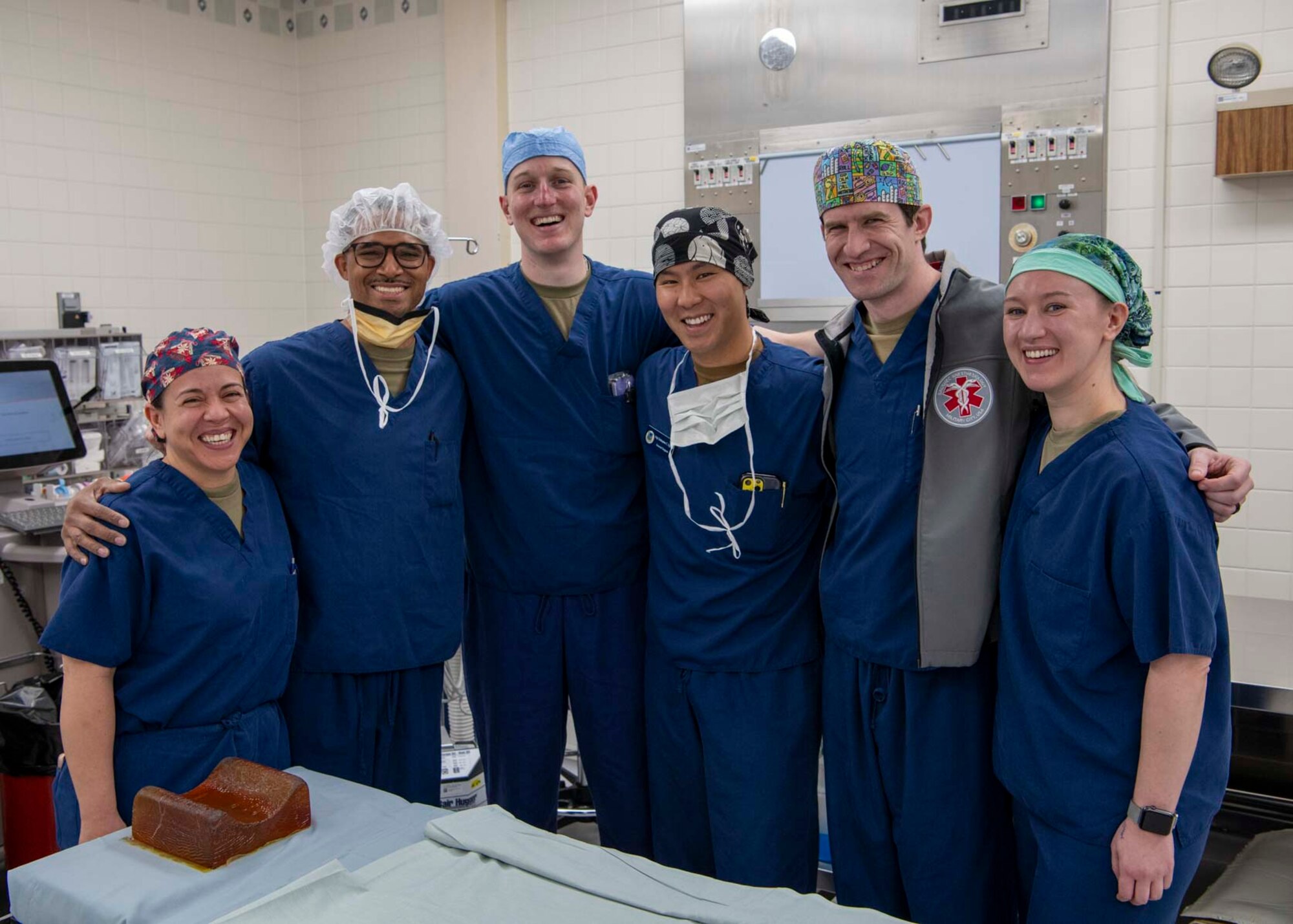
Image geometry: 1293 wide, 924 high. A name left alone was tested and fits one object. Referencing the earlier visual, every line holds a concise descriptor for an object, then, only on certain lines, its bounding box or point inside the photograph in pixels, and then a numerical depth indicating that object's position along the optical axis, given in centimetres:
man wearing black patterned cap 205
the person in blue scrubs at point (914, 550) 181
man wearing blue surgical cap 232
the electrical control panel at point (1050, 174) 401
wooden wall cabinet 356
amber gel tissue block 138
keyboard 311
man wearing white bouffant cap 210
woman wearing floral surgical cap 171
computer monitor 347
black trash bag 283
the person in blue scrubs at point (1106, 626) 153
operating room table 124
